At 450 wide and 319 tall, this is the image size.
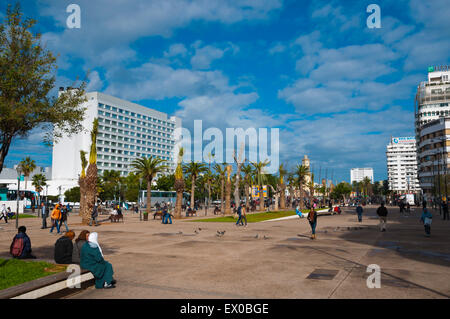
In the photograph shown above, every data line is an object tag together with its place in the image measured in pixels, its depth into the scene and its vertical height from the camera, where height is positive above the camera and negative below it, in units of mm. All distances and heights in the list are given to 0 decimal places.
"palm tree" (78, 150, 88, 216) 26988 -236
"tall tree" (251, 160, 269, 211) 52069 +2364
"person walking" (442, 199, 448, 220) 28817 -2015
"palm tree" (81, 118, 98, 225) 26781 -69
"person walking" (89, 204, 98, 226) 25500 -2063
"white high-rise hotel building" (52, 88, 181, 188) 119062 +16983
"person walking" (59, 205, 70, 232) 20323 -1715
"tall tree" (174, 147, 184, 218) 34594 +24
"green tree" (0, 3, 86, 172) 9156 +2641
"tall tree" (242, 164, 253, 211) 52694 +2107
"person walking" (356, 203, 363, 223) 27234 -2158
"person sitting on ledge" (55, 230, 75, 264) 8969 -1618
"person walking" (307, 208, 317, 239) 15955 -1574
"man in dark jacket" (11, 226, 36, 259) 10452 -1745
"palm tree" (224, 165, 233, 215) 40481 -613
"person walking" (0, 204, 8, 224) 29822 -2117
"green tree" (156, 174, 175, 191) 89438 +589
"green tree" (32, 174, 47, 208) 72938 +1562
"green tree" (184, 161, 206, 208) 55969 +2683
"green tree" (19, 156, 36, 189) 61969 +4059
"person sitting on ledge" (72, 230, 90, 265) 8953 -1514
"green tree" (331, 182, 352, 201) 117925 -2566
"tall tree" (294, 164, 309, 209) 63250 +2121
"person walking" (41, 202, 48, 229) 23336 -1835
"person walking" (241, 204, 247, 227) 24234 -1858
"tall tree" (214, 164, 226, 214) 49991 +2363
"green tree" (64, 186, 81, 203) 91625 -2237
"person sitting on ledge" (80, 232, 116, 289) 7417 -1645
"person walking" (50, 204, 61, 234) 19781 -1584
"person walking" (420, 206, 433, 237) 16500 -1719
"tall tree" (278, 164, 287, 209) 55875 -46
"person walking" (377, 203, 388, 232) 18953 -1735
